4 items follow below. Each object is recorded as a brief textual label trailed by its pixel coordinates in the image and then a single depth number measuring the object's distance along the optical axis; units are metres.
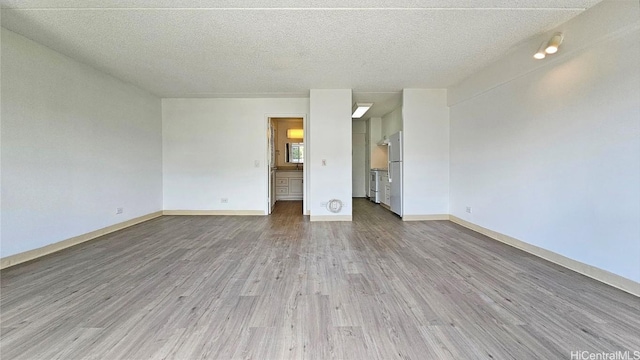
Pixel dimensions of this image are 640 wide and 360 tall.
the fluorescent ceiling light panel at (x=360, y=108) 5.96
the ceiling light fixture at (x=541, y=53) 2.76
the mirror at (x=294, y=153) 8.80
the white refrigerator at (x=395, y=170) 5.32
